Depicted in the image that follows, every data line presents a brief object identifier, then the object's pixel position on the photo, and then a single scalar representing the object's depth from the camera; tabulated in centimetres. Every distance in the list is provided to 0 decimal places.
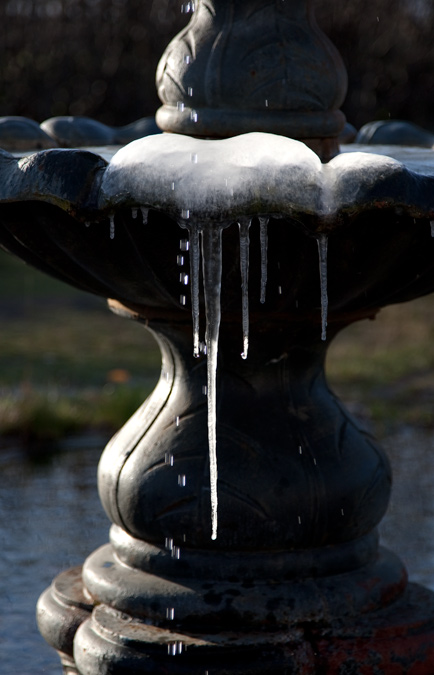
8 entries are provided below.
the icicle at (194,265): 401
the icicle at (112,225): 409
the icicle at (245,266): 401
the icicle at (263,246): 404
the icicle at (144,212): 405
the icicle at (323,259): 403
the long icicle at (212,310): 409
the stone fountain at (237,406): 428
